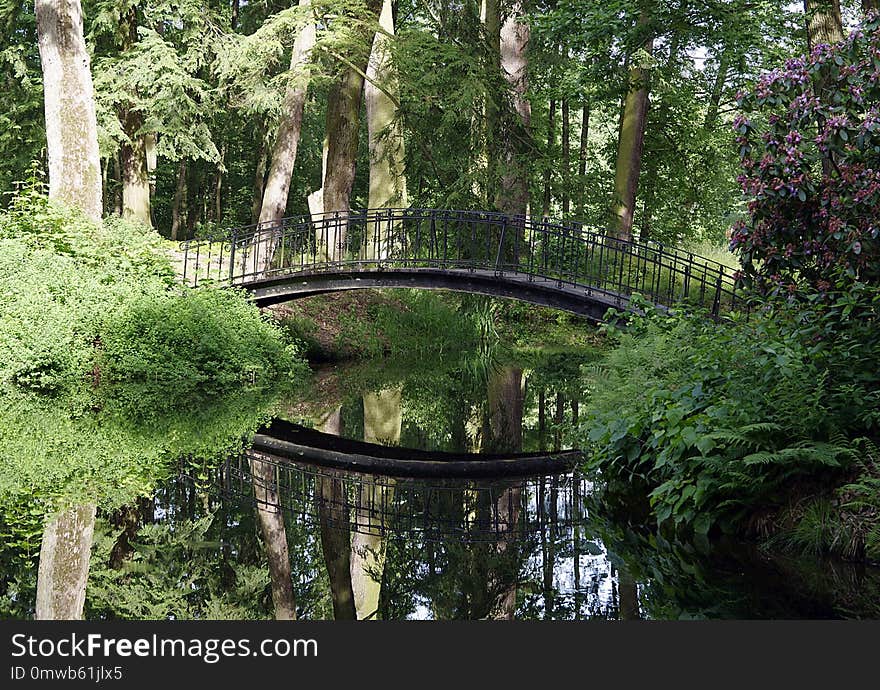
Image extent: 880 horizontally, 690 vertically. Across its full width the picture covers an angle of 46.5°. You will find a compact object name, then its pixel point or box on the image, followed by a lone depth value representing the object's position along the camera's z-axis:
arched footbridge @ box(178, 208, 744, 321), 13.36
